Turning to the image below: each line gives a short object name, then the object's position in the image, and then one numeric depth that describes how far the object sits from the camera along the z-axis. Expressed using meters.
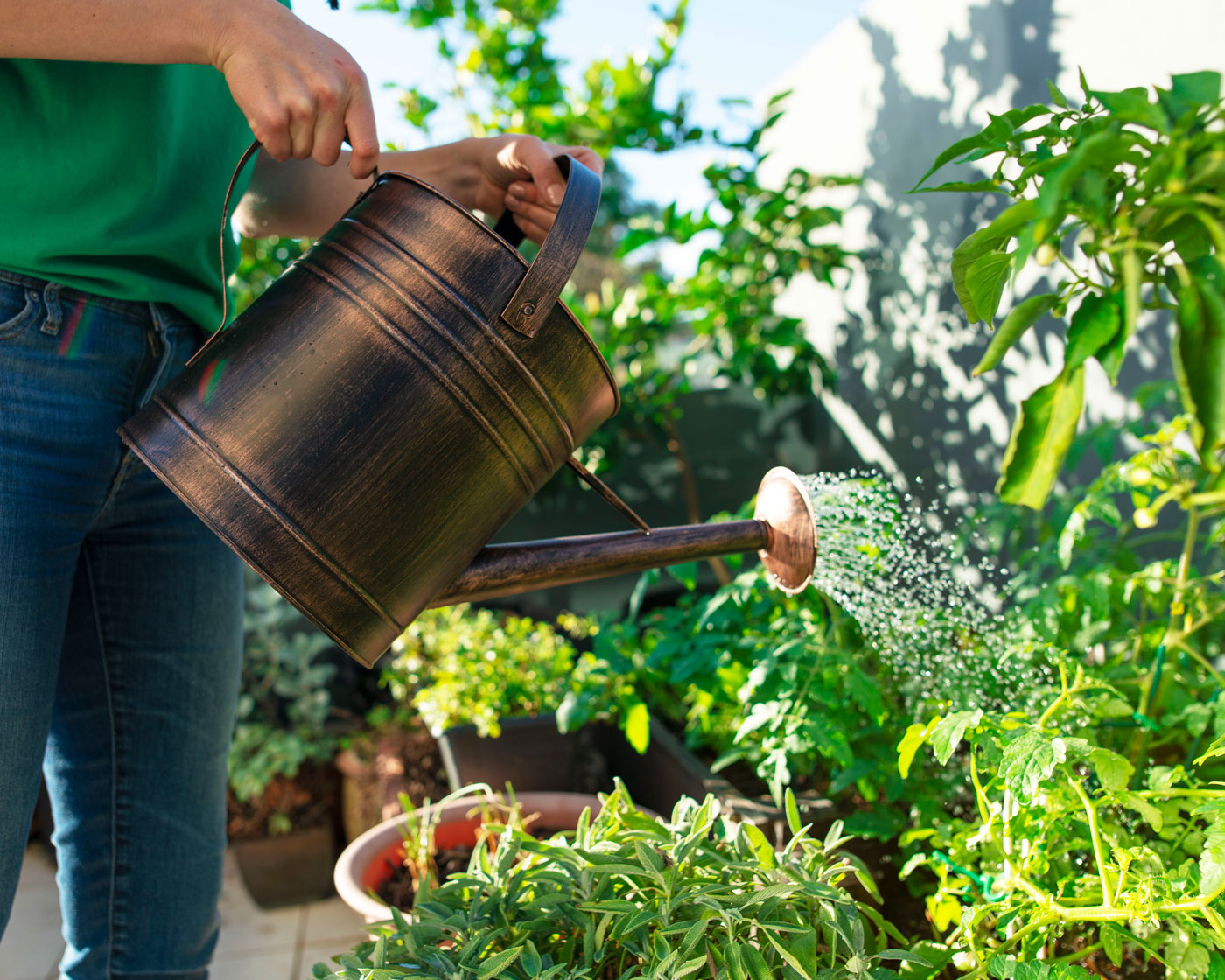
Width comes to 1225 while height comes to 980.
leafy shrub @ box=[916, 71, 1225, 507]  0.42
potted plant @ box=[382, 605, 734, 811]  1.69
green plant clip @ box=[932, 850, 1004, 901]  0.84
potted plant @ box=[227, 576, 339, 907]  2.12
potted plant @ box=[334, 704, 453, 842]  2.12
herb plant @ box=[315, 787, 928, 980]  0.74
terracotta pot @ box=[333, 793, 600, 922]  1.26
